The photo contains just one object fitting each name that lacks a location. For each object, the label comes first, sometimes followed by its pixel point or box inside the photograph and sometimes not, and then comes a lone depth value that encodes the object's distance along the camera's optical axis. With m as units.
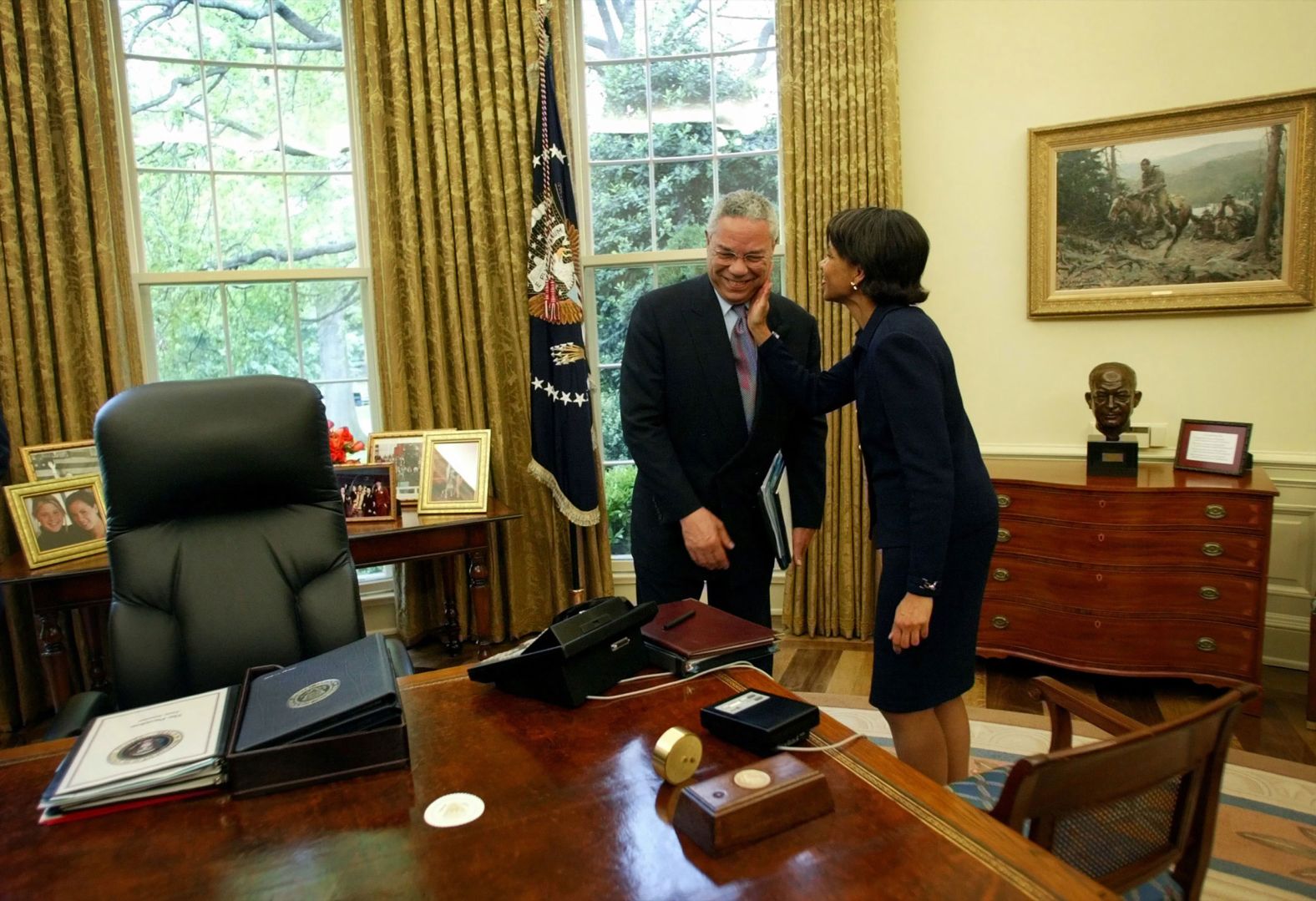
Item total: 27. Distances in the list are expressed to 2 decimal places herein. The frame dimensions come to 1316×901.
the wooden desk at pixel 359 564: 2.65
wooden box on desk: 0.96
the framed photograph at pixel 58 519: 2.70
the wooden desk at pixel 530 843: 0.92
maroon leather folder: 1.50
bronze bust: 2.98
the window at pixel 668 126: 3.70
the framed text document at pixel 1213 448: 2.89
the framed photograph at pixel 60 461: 2.91
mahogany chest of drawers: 2.74
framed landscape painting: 3.02
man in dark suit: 2.01
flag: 3.44
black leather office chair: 1.72
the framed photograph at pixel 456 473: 3.23
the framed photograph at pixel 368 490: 3.13
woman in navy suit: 1.60
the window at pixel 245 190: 3.39
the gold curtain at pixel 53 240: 2.96
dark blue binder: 1.18
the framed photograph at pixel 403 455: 3.33
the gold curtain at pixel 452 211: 3.42
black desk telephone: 1.36
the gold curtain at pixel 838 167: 3.38
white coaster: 1.05
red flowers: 3.28
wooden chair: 0.97
